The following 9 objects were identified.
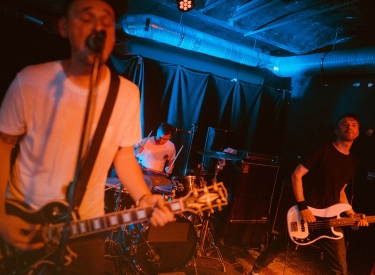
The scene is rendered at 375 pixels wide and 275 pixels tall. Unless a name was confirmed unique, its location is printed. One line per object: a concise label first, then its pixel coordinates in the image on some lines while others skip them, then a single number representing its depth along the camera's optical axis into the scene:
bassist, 3.82
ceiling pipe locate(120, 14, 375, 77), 5.32
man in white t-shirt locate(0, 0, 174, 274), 1.47
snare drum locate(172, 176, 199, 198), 4.33
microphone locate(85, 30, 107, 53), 1.26
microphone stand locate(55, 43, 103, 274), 1.26
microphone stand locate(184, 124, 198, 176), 6.72
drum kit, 4.11
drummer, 5.65
